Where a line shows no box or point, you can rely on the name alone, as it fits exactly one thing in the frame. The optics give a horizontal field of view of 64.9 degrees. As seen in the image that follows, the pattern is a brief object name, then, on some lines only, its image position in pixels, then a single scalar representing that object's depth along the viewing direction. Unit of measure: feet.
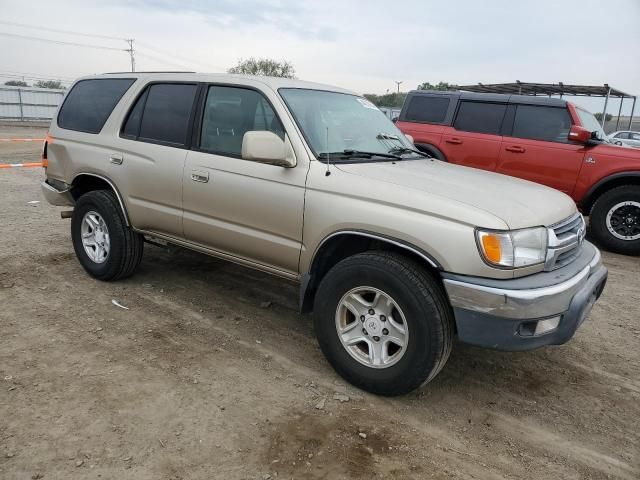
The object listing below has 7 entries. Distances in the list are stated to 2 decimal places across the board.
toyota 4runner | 8.89
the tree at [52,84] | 158.10
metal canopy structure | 48.14
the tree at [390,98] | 156.46
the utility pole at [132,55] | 217.11
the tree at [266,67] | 173.59
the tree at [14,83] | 150.51
